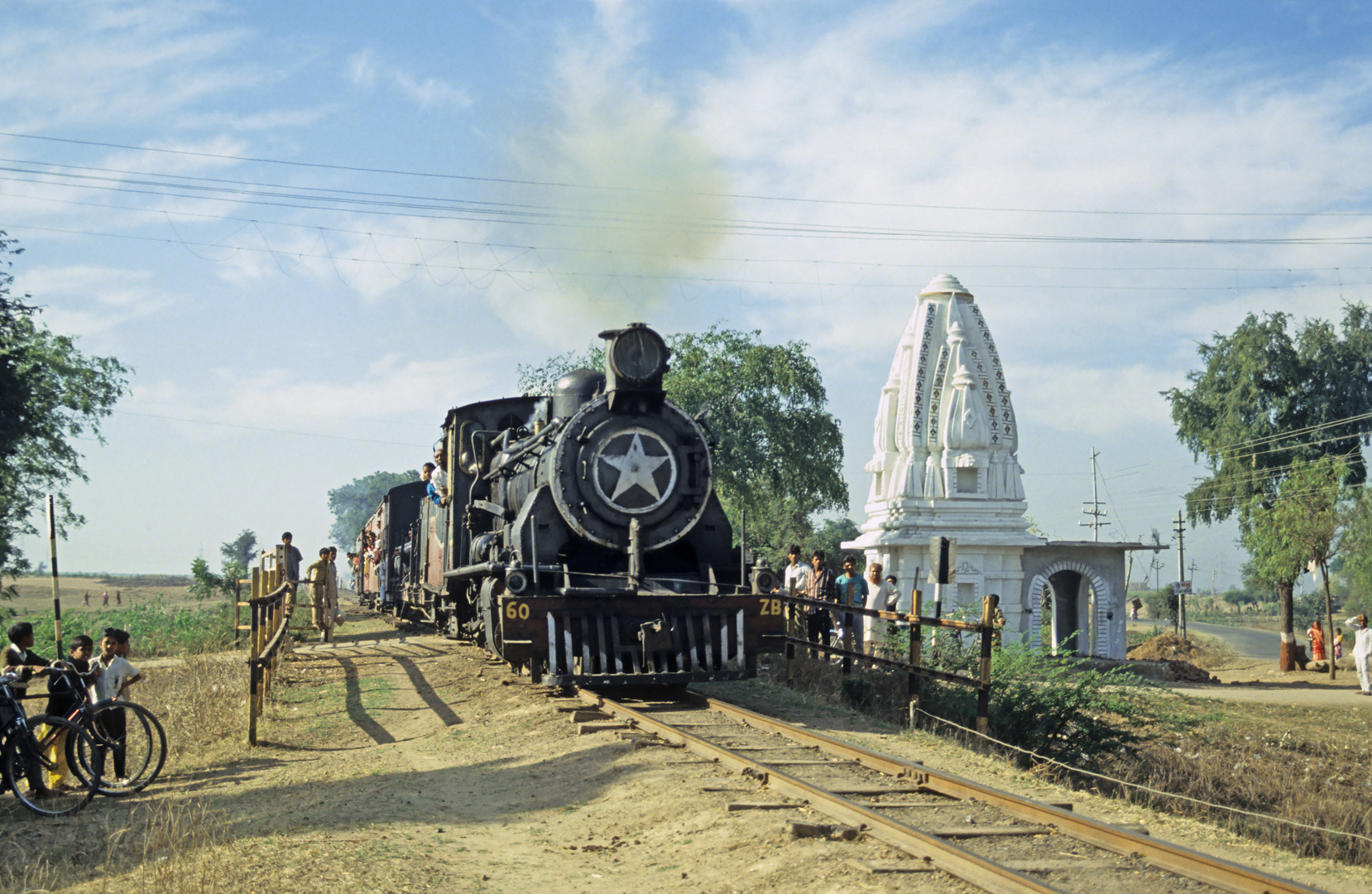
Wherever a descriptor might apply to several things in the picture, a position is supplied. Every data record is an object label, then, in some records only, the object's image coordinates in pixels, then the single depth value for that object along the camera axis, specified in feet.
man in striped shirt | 49.67
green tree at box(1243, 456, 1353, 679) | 103.65
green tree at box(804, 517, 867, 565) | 180.24
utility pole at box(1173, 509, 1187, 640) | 163.53
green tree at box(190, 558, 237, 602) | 84.79
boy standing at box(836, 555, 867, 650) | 49.57
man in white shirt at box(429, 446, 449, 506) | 49.59
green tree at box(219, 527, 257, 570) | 299.99
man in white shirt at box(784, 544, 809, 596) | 53.62
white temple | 93.97
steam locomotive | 34.50
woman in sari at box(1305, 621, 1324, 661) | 99.71
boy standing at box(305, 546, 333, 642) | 61.26
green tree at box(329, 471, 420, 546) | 470.80
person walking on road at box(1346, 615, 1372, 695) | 70.74
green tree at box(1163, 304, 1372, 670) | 129.90
